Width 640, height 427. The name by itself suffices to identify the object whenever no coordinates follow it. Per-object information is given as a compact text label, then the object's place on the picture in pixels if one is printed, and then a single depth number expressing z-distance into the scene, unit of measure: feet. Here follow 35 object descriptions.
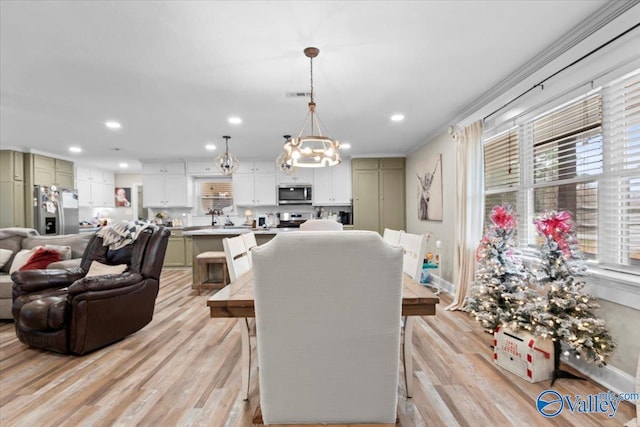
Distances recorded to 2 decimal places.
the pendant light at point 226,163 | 14.73
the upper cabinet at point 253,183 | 22.11
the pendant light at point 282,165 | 13.94
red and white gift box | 6.64
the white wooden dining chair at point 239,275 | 6.06
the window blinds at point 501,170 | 9.91
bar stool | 14.05
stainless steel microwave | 21.86
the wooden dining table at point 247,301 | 4.69
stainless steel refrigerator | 18.52
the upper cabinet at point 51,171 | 18.66
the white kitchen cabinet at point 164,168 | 22.25
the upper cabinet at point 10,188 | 17.56
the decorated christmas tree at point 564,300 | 6.25
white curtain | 11.28
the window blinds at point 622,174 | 6.08
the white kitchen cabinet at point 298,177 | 21.84
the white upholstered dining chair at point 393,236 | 8.33
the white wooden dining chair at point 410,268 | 6.13
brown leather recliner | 7.80
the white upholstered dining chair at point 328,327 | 3.26
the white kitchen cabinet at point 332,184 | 21.84
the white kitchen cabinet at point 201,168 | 22.18
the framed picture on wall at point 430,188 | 15.07
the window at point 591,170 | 6.21
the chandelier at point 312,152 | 8.90
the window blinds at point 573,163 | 7.05
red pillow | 10.52
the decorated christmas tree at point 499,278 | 7.57
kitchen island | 15.07
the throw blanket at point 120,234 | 9.90
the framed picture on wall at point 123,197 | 26.99
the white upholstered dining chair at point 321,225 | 11.26
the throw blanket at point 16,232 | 11.66
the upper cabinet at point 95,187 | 23.36
